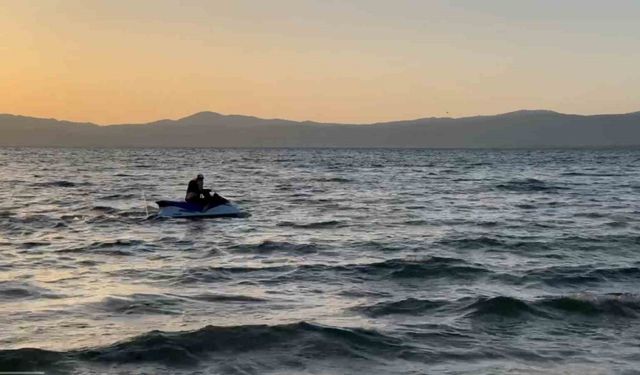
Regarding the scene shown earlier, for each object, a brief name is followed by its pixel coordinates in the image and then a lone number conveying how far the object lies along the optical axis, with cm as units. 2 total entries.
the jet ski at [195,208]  2688
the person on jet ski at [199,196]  2688
